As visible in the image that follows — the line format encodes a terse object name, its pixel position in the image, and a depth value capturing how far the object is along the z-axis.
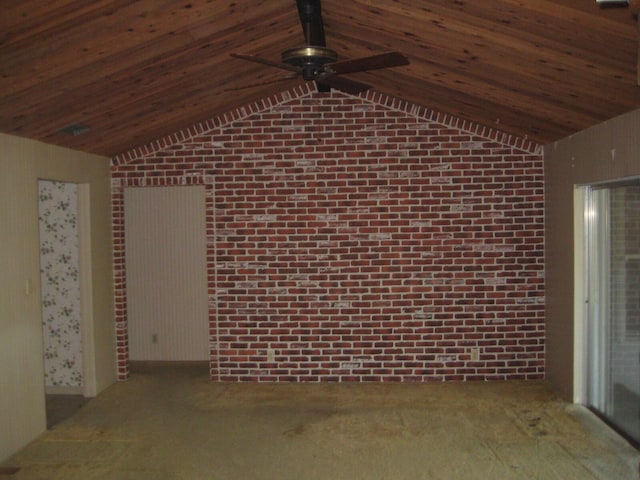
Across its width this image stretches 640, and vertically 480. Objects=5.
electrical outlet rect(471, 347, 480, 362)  6.07
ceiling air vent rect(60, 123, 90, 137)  4.73
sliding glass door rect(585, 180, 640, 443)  4.39
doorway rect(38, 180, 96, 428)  5.75
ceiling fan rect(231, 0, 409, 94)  3.34
